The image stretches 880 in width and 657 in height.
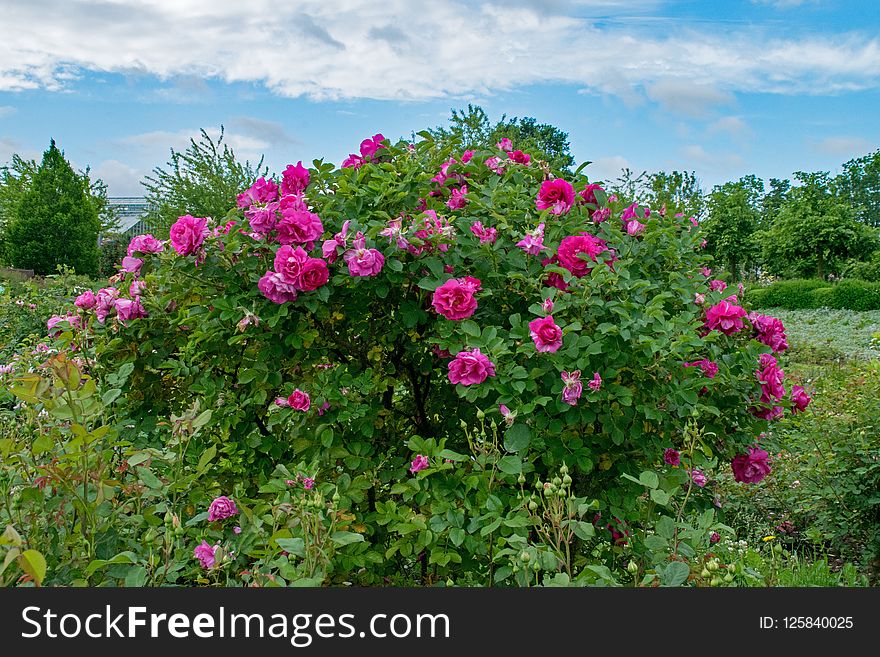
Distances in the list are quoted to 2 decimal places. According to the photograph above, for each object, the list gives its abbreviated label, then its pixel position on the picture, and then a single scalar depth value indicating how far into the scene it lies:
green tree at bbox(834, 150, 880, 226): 46.62
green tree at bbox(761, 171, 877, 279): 25.25
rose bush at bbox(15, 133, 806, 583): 2.14
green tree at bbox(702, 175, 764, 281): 29.64
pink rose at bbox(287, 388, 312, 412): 2.33
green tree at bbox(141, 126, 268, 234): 16.84
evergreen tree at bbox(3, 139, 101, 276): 26.89
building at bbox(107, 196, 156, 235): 49.16
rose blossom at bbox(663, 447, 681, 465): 2.53
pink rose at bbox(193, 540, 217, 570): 1.69
